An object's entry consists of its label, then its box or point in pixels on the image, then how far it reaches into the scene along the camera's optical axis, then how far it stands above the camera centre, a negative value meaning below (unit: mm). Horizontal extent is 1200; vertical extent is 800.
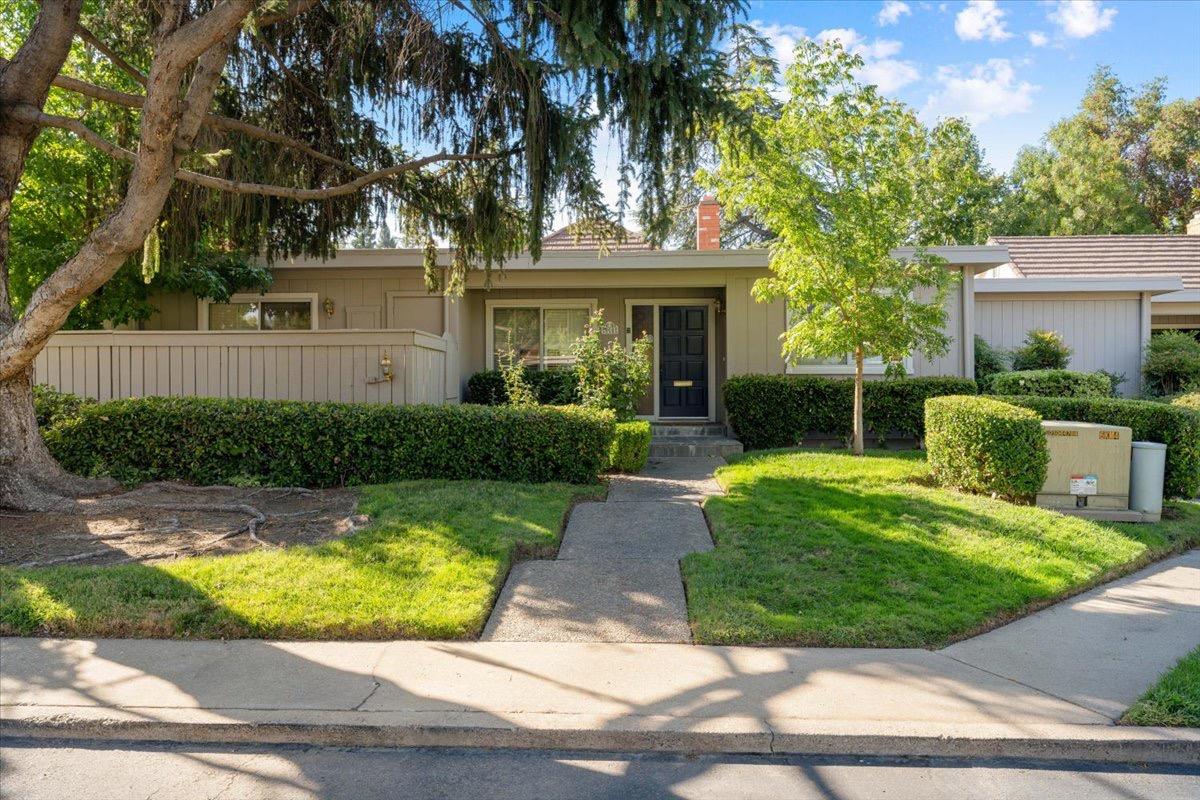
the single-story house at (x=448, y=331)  10242 +1068
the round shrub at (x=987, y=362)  14523 +517
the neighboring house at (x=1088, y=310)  15016 +1592
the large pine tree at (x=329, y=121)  7047 +2877
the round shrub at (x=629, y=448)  10320 -796
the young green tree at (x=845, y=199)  10008 +2479
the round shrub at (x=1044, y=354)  14602 +669
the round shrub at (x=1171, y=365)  14334 +468
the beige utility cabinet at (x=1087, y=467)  7988 -801
